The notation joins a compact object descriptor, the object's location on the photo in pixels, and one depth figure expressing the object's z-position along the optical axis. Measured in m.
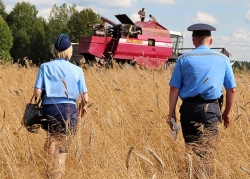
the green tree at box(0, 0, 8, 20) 70.64
